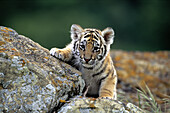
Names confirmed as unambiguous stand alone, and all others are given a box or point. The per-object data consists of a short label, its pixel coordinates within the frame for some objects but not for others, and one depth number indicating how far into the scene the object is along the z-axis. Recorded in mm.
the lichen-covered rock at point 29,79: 7414
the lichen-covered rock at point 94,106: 7899
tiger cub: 10117
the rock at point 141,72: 17203
